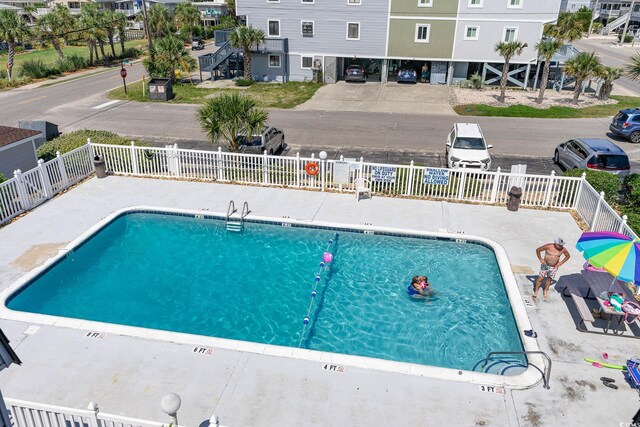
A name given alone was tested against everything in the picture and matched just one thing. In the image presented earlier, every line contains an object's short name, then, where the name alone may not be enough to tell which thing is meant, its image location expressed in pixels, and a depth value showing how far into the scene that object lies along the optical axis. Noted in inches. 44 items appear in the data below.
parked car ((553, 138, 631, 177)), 769.6
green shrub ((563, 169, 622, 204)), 654.5
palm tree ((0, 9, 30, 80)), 1626.5
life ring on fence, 718.5
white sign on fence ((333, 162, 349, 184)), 715.4
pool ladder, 631.2
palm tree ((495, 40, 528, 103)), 1362.0
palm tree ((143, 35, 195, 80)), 1488.7
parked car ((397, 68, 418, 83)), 1644.9
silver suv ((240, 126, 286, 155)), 840.3
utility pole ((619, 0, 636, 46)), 2626.0
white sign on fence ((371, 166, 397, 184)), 695.7
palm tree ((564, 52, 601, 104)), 1268.9
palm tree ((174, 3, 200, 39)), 2699.3
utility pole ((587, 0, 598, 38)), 3127.5
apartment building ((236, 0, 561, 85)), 1496.1
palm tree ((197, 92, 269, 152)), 773.3
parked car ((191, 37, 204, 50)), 2509.7
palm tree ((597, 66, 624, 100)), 1306.6
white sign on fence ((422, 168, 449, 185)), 683.4
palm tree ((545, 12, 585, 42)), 1269.7
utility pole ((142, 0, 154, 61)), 1585.9
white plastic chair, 694.1
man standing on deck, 464.8
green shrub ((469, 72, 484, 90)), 1545.3
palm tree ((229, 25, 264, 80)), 1529.3
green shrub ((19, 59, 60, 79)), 1727.1
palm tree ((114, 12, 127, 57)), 2034.9
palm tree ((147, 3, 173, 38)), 2180.1
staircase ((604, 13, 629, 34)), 3078.5
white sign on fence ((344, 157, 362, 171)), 708.3
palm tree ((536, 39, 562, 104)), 1268.5
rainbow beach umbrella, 389.1
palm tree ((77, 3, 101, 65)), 1883.6
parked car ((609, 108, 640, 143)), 1016.2
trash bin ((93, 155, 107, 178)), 756.0
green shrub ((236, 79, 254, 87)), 1584.6
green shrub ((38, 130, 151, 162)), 810.5
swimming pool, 450.3
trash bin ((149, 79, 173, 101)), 1401.3
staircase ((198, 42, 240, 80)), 1651.1
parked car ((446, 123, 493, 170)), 798.5
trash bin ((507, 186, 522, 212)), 661.3
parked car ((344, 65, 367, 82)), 1647.4
